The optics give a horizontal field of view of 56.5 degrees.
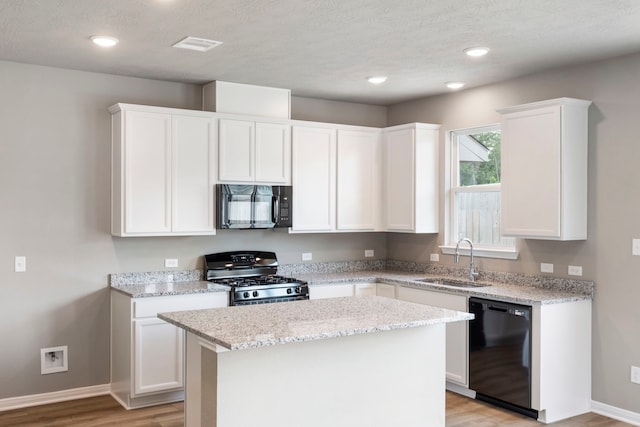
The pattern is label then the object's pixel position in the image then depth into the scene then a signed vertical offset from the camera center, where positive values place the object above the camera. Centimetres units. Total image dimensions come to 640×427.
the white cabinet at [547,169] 435 +37
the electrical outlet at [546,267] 473 -40
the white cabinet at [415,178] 568 +38
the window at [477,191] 530 +24
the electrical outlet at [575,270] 454 -40
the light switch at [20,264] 459 -38
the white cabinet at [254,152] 513 +57
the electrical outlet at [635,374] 419 -110
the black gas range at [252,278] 485 -55
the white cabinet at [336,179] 558 +37
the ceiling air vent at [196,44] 393 +116
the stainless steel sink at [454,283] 513 -58
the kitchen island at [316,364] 289 -79
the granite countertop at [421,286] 443 -57
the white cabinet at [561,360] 421 -103
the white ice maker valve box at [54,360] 469 -115
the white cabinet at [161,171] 471 +37
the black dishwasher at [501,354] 429 -102
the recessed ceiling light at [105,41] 389 +116
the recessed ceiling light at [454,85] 523 +118
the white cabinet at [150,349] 451 -103
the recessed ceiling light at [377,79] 504 +119
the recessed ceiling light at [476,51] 411 +117
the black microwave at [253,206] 509 +9
